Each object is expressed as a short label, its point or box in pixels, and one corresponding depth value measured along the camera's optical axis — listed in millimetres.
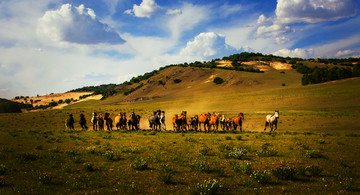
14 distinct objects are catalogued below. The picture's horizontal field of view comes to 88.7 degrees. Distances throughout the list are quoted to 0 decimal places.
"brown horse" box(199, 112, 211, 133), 23766
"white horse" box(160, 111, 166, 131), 25791
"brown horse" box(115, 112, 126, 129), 26897
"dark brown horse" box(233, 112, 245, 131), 24141
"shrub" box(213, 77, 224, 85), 112781
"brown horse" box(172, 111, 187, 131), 24562
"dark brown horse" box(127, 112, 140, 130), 26675
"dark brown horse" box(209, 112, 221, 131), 24297
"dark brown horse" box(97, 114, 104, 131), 26456
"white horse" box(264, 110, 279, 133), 23331
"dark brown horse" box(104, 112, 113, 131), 26234
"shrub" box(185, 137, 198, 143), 16219
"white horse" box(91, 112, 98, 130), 26953
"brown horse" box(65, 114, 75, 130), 27119
